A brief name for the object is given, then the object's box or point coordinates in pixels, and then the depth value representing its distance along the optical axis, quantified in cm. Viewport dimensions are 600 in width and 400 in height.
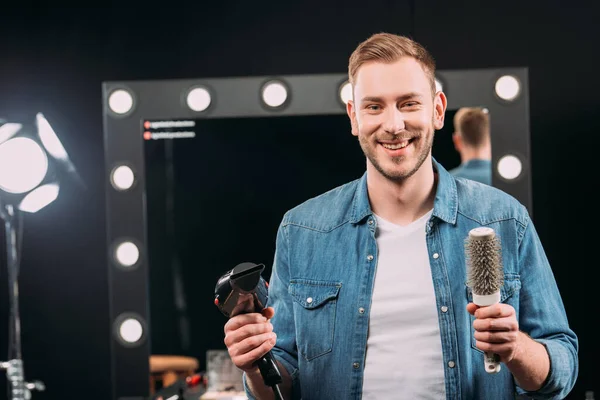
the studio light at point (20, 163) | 244
